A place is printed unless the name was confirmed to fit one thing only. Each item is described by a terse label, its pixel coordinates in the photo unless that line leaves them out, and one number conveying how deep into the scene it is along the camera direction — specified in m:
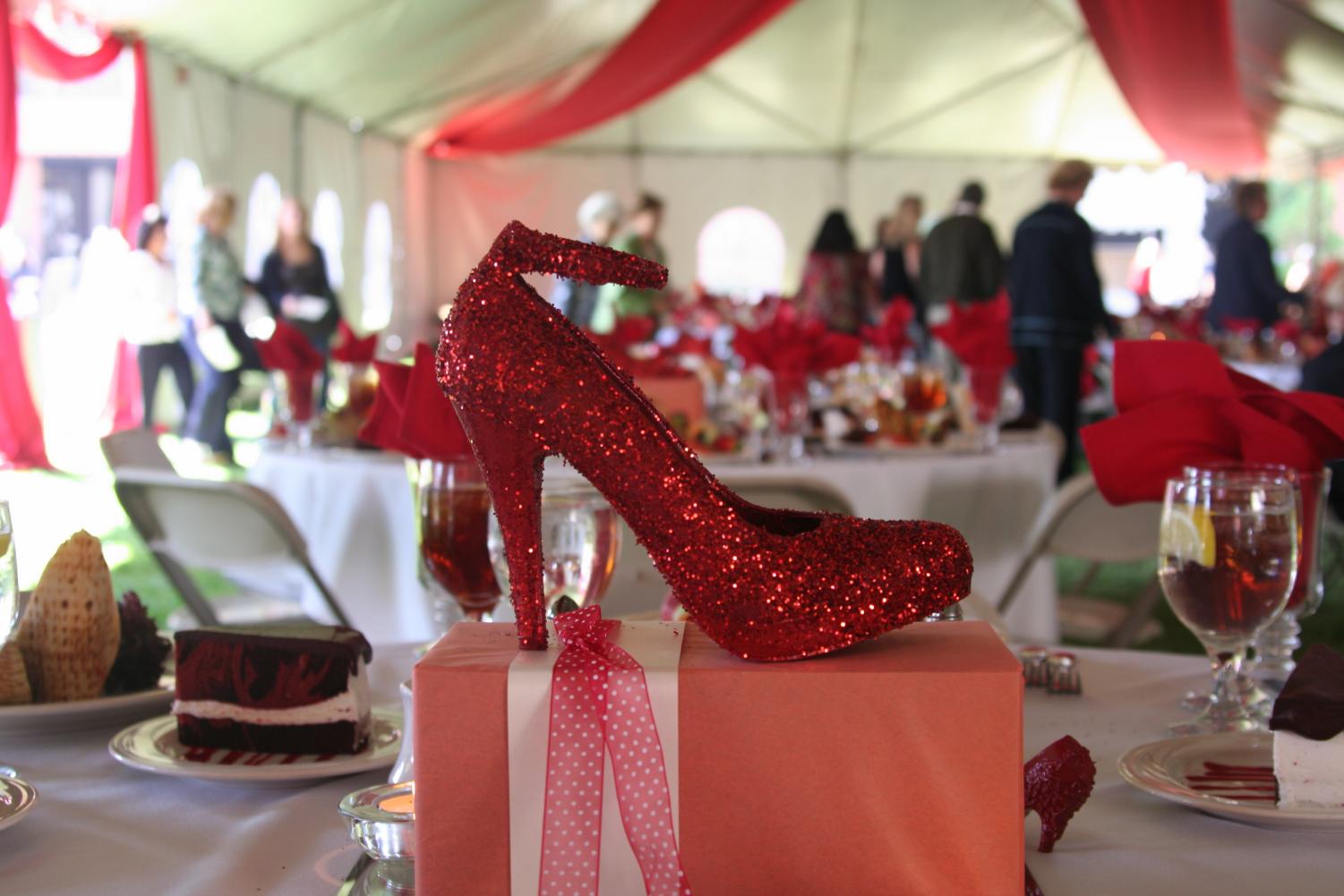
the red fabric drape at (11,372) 6.20
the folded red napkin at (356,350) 2.94
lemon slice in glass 0.95
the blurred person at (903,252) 8.65
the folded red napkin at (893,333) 4.23
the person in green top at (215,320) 7.46
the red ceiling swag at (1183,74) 5.75
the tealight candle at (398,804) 0.71
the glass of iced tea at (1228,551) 0.94
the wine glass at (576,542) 1.05
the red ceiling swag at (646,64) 6.38
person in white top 7.50
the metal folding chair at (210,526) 2.40
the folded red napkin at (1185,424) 1.04
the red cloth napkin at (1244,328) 6.98
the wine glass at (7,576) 0.81
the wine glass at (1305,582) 1.08
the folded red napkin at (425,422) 1.12
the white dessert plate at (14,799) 0.77
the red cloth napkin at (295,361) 3.04
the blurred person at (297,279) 8.13
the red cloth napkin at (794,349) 2.79
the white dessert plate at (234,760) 0.85
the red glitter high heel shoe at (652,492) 0.64
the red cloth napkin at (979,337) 2.99
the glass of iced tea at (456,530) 1.05
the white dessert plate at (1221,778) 0.77
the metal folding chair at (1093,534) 2.56
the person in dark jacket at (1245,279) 7.12
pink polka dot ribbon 0.61
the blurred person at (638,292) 4.55
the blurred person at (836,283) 6.84
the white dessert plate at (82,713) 0.97
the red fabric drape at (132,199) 8.12
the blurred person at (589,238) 5.43
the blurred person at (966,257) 7.36
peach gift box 0.60
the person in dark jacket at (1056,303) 5.55
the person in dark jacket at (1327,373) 2.75
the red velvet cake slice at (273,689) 0.88
